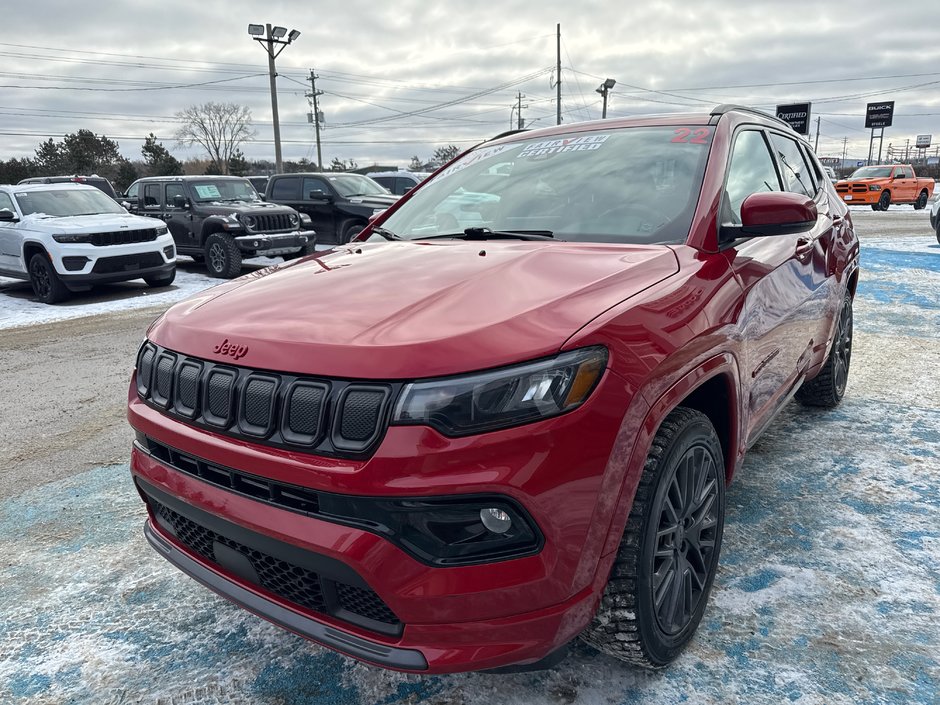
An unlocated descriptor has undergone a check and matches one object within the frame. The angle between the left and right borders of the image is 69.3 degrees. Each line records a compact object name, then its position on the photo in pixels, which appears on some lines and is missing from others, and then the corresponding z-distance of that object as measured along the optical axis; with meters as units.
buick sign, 48.38
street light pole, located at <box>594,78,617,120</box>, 45.09
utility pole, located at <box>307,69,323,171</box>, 58.26
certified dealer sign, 24.31
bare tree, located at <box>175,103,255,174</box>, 68.06
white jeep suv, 9.62
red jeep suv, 1.58
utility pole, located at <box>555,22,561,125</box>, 47.98
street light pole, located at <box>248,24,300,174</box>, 30.58
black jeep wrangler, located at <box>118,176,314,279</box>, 11.35
